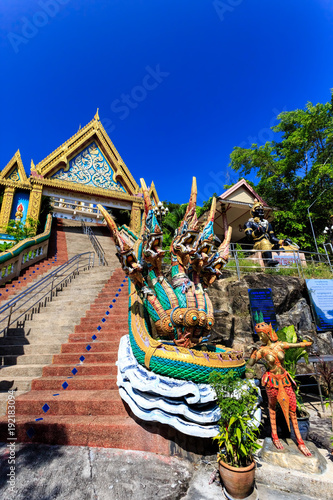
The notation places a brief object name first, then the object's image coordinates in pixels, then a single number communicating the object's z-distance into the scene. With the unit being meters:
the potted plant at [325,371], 5.14
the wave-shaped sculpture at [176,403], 2.88
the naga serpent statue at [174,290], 3.42
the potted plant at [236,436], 2.39
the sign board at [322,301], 7.45
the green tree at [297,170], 17.88
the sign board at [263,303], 6.62
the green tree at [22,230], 12.28
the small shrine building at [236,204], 15.45
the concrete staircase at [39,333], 4.55
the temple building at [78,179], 15.55
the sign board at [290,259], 9.29
